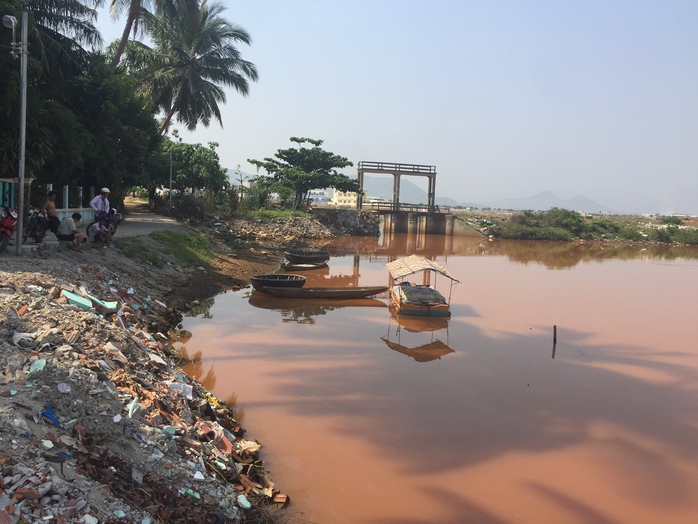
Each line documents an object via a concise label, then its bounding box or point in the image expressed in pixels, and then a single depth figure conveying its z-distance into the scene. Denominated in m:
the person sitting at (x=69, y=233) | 13.16
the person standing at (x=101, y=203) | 14.09
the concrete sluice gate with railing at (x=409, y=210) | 49.97
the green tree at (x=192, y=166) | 34.50
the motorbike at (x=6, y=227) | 10.97
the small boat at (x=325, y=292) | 18.61
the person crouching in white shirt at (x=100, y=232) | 14.88
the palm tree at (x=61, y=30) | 19.19
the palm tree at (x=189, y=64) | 30.00
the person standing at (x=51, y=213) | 12.81
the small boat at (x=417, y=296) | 17.56
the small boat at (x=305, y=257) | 26.14
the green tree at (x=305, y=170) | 45.41
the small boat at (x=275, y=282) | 18.80
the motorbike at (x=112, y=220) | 15.58
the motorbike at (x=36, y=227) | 12.34
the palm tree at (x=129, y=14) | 24.89
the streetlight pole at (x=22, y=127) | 10.84
